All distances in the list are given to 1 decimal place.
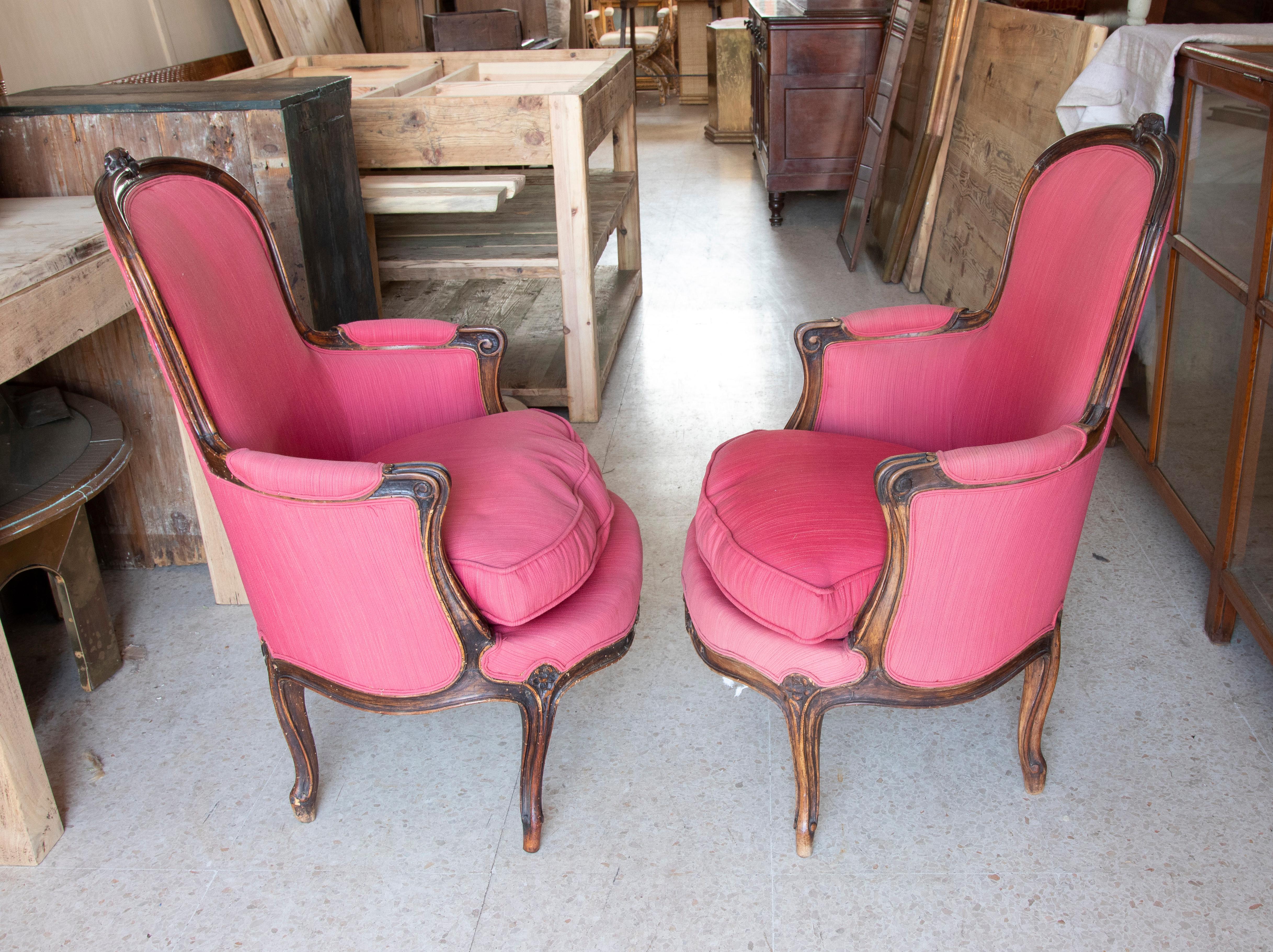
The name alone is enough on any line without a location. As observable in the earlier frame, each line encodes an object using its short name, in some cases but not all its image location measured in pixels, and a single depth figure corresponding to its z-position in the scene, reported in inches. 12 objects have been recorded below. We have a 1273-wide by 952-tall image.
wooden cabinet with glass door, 70.9
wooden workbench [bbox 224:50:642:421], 105.3
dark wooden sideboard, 177.2
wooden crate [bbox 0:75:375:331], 80.5
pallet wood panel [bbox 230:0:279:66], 157.8
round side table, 69.3
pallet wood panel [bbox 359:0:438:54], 235.6
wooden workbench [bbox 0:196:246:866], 60.5
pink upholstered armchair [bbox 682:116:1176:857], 52.9
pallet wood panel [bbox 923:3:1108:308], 113.7
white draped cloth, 85.4
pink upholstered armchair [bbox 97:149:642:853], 54.3
